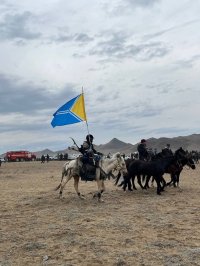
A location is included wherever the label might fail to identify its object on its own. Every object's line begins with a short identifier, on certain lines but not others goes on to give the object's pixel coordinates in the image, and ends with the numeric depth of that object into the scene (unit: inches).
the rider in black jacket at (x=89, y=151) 385.8
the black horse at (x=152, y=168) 418.8
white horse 383.7
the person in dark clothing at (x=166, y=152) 454.1
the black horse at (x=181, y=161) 454.9
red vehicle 1777.7
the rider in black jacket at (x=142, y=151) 488.9
